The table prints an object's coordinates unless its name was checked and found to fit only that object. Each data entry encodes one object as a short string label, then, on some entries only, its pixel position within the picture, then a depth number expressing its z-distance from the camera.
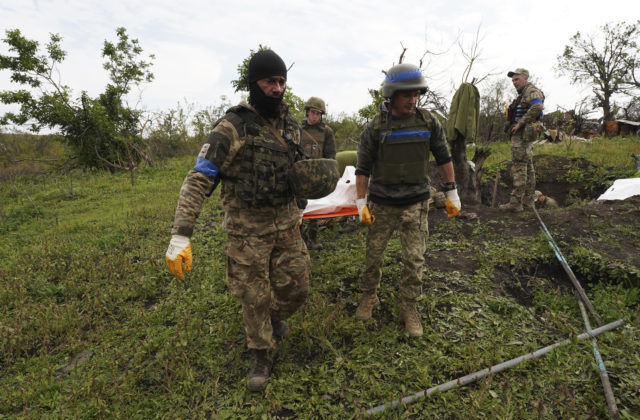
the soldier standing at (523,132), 5.40
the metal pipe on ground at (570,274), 3.00
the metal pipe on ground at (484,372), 2.23
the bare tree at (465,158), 5.79
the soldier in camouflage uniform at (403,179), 2.80
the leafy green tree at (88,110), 13.27
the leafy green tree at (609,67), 26.61
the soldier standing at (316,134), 4.91
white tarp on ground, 5.67
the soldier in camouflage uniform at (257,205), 2.08
